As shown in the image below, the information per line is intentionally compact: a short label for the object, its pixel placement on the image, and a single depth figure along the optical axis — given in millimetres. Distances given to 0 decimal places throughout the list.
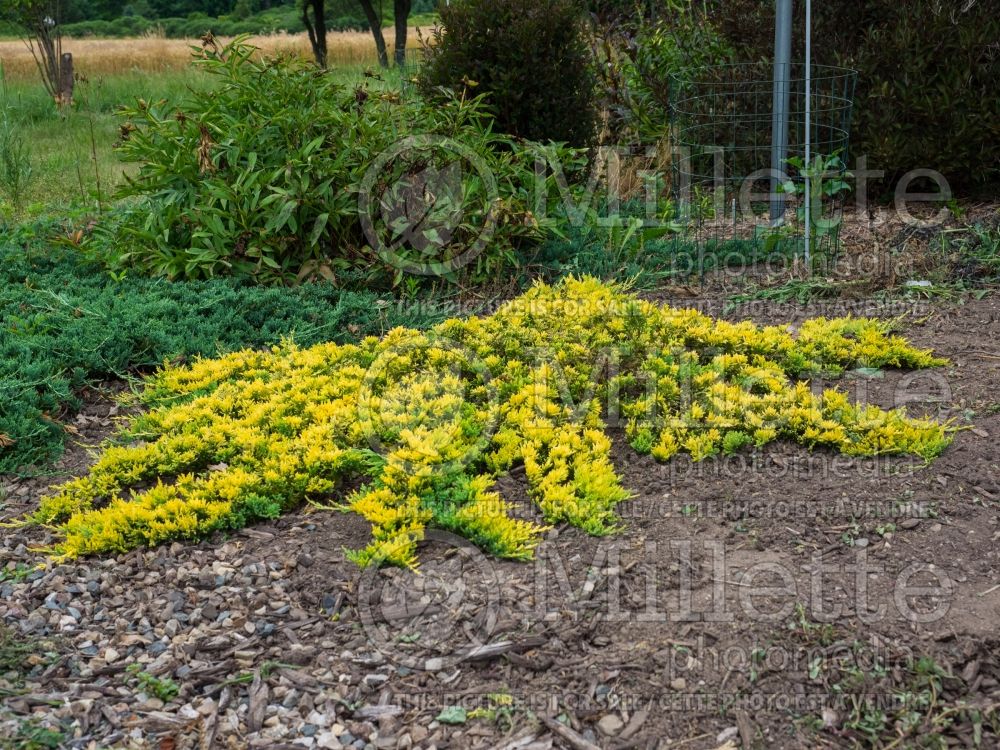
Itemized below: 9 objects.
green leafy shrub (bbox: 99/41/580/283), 5059
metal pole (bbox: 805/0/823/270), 5117
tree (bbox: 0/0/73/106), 11922
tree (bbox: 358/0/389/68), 16841
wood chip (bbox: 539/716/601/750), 2166
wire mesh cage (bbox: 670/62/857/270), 5688
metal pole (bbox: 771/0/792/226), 5738
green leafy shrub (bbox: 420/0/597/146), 6441
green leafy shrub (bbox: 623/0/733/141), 7403
